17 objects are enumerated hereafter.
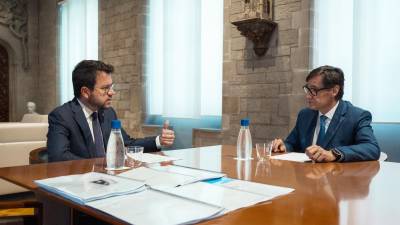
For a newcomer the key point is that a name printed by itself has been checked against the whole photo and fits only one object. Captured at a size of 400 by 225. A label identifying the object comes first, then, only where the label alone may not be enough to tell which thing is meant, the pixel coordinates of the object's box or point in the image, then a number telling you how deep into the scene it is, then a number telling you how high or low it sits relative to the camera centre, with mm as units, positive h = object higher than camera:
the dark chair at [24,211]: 1704 -534
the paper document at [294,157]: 1934 -310
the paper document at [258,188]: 1204 -298
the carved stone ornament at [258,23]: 3643 +746
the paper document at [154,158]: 1832 -300
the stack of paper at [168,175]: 1303 -291
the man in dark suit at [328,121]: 2145 -133
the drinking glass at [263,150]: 1882 -261
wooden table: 951 -302
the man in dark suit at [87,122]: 1993 -134
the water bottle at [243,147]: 1930 -248
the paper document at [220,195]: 1061 -292
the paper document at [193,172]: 1400 -292
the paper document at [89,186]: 1141 -291
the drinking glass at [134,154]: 1812 -281
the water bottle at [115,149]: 1628 -221
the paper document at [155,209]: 904 -290
